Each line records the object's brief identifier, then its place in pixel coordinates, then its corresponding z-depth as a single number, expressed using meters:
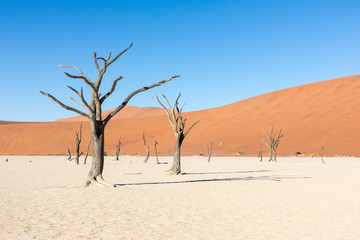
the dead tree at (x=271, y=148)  38.01
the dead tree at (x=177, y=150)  19.96
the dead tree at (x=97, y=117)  13.46
